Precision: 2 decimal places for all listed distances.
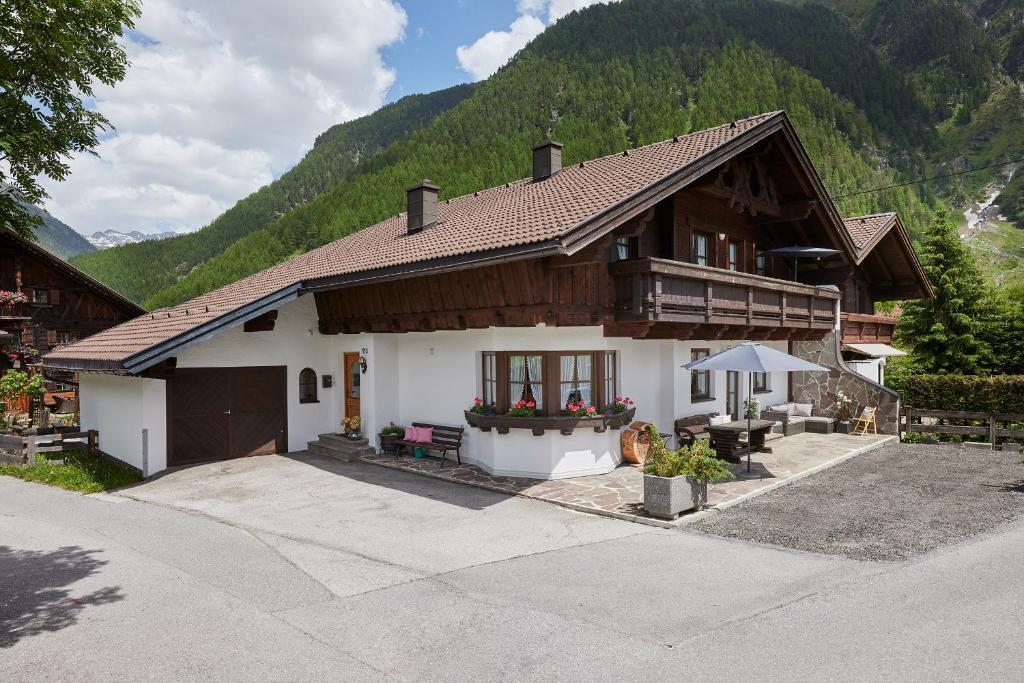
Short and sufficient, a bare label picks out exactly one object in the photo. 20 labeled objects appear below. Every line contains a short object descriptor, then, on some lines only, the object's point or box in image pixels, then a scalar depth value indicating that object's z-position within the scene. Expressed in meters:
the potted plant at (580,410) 12.25
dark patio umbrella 16.30
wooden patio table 13.16
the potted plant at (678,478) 9.33
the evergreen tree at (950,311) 22.61
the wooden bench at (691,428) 14.18
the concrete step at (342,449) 14.66
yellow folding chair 17.30
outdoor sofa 17.50
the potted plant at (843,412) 17.72
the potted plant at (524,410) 12.23
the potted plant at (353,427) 15.55
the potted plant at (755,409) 16.50
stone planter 9.30
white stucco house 11.76
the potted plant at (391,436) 14.57
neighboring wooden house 22.06
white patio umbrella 12.14
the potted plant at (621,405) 12.91
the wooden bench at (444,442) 13.38
